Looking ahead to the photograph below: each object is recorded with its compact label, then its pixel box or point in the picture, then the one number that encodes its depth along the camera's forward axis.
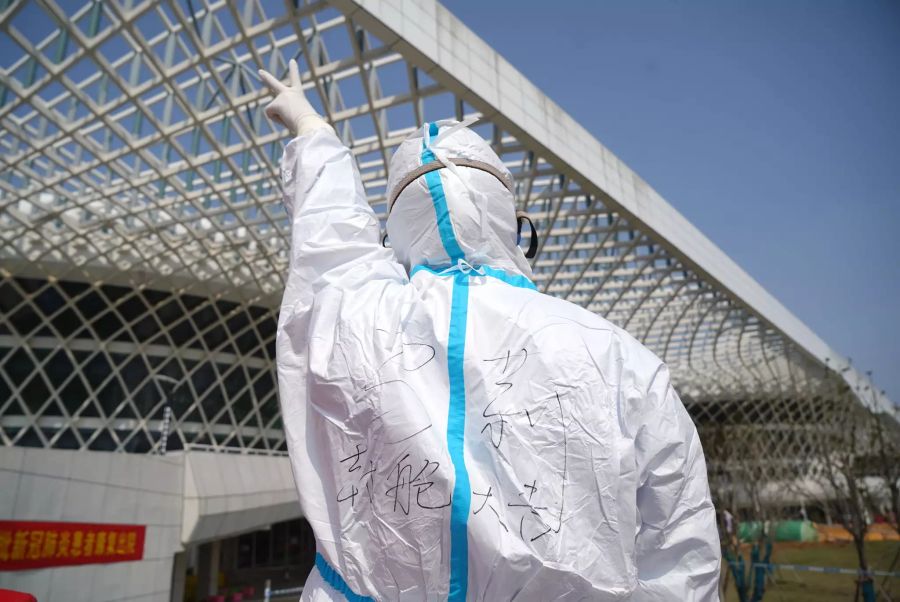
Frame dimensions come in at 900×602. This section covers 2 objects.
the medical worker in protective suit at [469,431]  1.43
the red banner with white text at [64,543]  8.62
